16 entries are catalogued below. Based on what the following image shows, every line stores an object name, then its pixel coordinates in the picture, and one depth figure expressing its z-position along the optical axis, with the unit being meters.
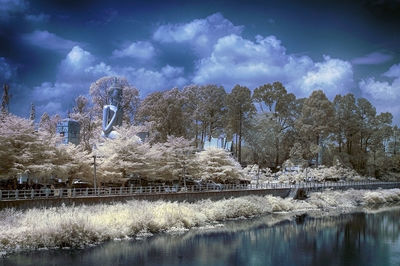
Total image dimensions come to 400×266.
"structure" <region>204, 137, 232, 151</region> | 68.00
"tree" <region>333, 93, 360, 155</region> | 76.50
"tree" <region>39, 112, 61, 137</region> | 63.73
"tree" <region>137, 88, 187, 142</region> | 61.69
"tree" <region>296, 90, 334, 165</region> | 71.69
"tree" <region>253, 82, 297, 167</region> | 77.38
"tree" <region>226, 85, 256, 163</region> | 69.00
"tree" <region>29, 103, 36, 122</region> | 81.76
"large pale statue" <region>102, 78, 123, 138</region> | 52.18
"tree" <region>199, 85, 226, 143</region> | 67.31
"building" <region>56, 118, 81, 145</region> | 49.25
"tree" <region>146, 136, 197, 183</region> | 44.31
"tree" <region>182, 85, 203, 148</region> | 66.44
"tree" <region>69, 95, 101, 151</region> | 61.19
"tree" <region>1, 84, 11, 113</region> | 62.98
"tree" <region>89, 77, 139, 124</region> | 64.69
